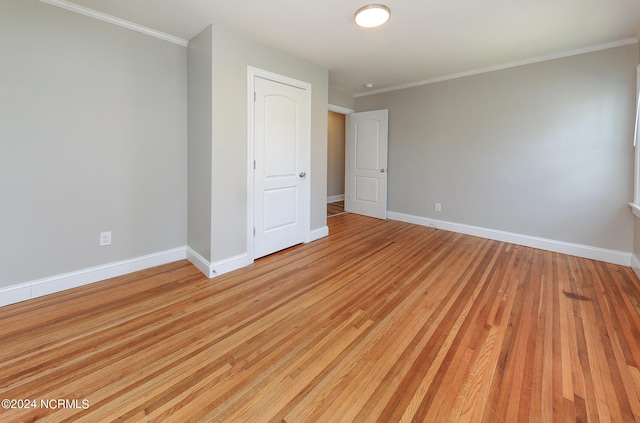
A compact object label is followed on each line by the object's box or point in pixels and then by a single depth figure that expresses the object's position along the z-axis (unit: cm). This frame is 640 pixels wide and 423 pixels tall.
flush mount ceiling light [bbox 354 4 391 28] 224
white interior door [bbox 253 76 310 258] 305
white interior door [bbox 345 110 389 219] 505
